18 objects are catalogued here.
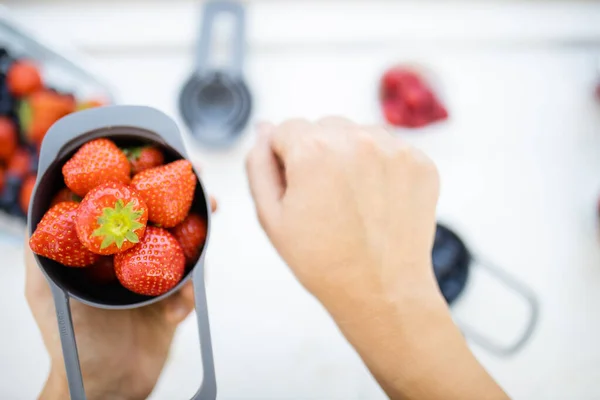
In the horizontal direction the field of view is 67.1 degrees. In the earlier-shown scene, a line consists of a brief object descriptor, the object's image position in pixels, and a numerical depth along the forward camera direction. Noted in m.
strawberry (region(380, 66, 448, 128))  0.77
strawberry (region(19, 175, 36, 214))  0.67
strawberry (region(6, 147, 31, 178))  0.69
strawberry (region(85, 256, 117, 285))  0.47
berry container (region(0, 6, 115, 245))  0.69
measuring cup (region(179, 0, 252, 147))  0.76
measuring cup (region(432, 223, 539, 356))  0.72
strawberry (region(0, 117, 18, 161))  0.69
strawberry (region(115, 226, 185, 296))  0.42
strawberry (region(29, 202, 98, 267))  0.41
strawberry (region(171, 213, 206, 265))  0.47
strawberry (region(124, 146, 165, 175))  0.47
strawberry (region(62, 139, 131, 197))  0.43
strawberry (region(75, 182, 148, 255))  0.40
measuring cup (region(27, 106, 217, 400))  0.41
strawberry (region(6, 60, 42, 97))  0.69
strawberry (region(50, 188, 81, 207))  0.47
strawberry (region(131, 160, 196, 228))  0.44
